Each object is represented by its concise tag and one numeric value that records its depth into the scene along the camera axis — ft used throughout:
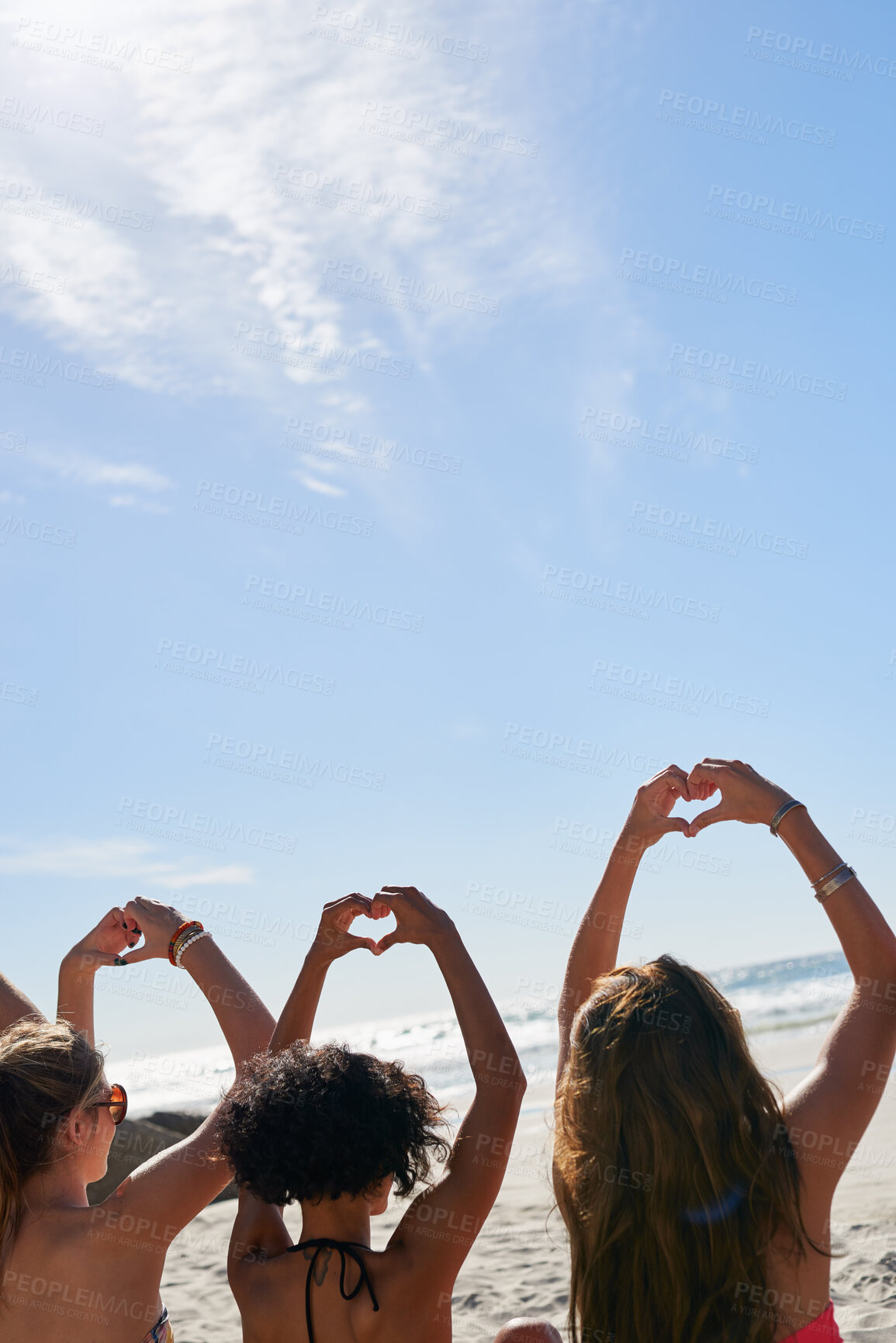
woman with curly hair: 6.33
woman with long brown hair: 5.81
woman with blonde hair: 6.86
